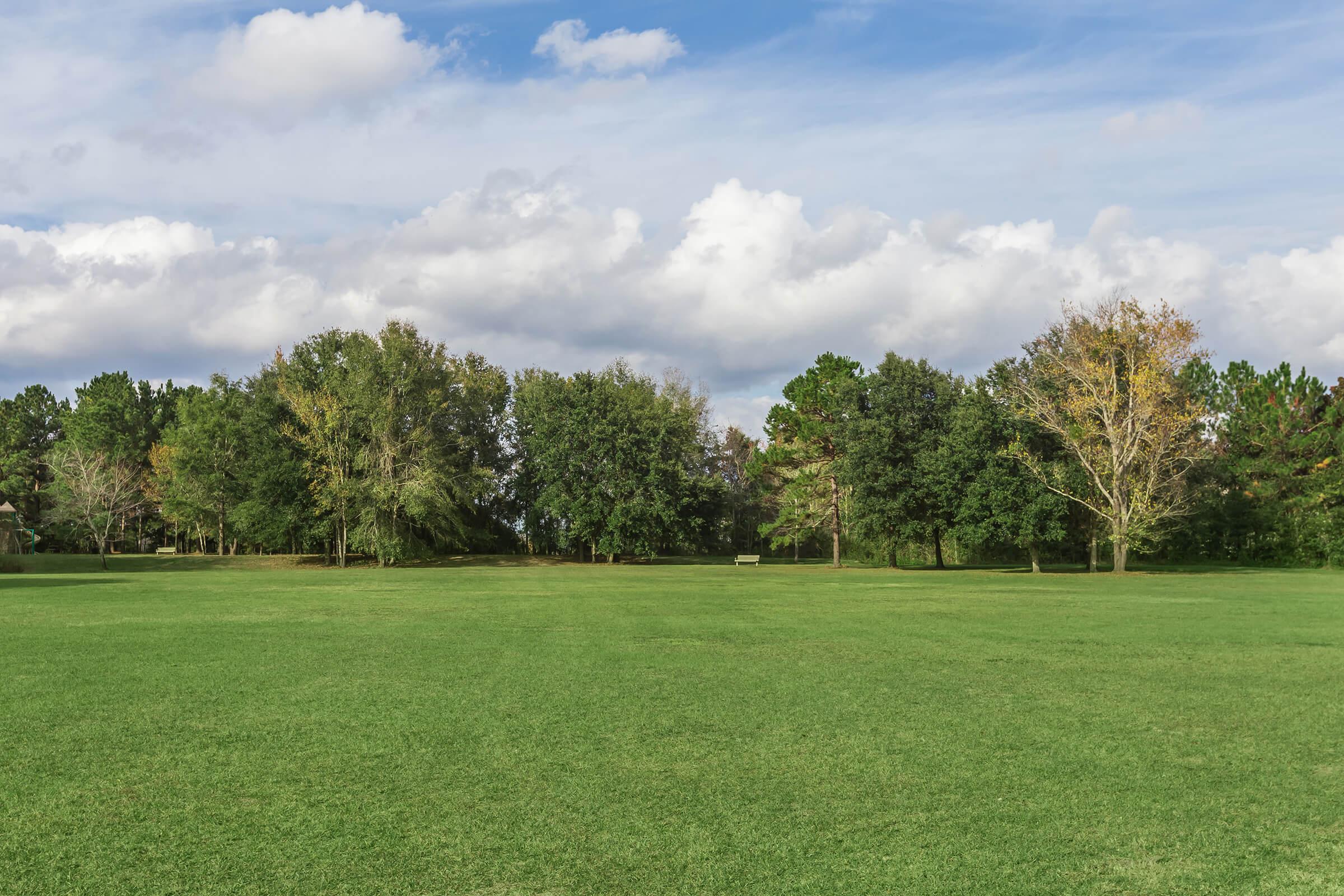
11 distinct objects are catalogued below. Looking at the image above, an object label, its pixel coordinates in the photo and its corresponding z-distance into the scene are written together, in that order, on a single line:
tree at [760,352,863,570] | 52.75
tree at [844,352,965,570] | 48.53
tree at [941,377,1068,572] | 45.06
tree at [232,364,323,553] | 55.66
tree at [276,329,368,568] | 54.66
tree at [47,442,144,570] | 63.75
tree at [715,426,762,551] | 85.25
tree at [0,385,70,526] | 83.81
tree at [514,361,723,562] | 59.97
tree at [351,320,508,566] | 53.75
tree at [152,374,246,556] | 62.56
